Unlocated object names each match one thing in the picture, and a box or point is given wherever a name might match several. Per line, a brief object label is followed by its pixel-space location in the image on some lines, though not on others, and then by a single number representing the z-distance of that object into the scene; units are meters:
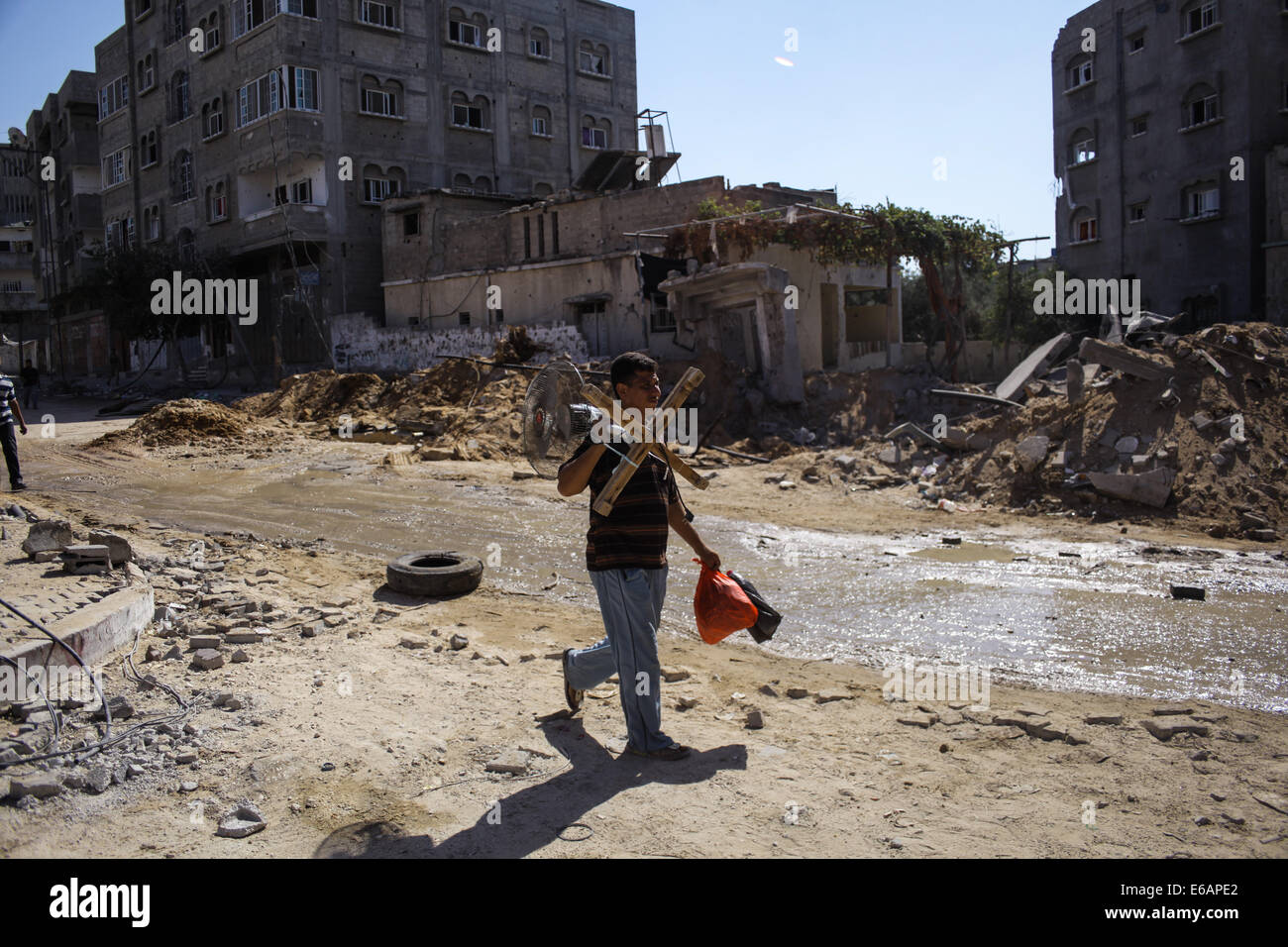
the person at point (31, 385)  31.14
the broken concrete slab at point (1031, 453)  12.67
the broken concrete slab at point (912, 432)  15.37
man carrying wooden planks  4.35
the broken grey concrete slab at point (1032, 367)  15.91
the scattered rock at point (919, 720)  5.10
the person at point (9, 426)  12.58
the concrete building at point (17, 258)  58.00
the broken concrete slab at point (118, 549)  7.22
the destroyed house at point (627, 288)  19.30
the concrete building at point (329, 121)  32.97
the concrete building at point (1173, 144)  28.53
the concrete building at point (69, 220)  47.22
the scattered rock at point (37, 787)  3.87
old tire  7.95
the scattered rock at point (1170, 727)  4.81
